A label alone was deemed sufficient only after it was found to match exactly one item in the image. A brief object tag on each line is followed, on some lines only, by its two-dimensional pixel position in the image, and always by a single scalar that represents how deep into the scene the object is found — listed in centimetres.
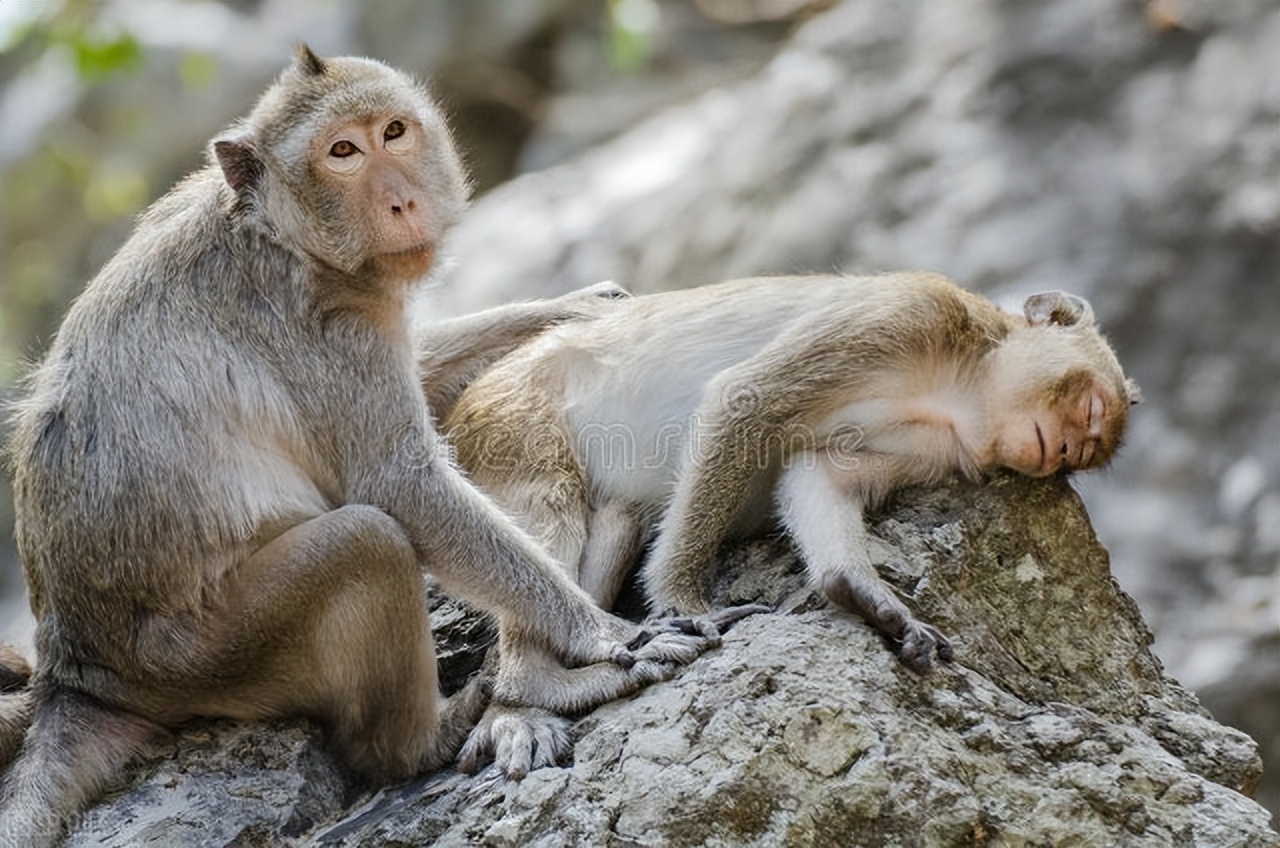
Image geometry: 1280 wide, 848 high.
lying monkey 1286
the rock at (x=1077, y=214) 2231
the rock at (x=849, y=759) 1044
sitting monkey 1146
